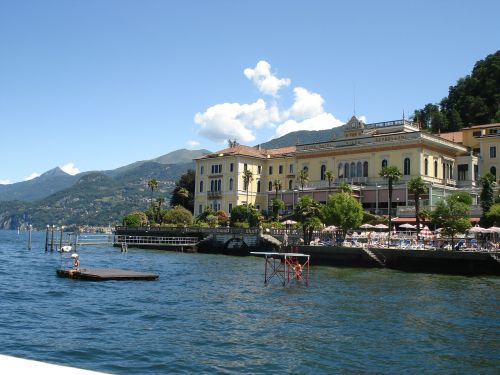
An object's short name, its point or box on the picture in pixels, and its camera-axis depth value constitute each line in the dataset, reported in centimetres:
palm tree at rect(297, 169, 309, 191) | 7631
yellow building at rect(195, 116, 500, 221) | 6838
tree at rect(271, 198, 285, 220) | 7560
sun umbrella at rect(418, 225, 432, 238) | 5141
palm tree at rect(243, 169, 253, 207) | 8481
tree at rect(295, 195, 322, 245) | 5966
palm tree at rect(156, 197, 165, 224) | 9460
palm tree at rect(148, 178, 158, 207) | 10356
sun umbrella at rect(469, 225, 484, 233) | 4649
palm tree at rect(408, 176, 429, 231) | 5600
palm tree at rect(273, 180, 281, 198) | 7881
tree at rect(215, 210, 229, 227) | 8056
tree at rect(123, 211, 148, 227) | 9664
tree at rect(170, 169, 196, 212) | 10095
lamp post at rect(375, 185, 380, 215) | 6812
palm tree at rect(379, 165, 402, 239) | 5912
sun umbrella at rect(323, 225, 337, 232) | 5897
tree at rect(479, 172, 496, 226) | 5589
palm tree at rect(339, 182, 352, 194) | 6608
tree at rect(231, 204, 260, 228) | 7538
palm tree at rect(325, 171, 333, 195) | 7100
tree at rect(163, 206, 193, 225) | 8731
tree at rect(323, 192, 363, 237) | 5759
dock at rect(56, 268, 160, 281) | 3616
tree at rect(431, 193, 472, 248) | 4822
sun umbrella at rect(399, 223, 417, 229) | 5516
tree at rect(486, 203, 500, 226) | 5078
